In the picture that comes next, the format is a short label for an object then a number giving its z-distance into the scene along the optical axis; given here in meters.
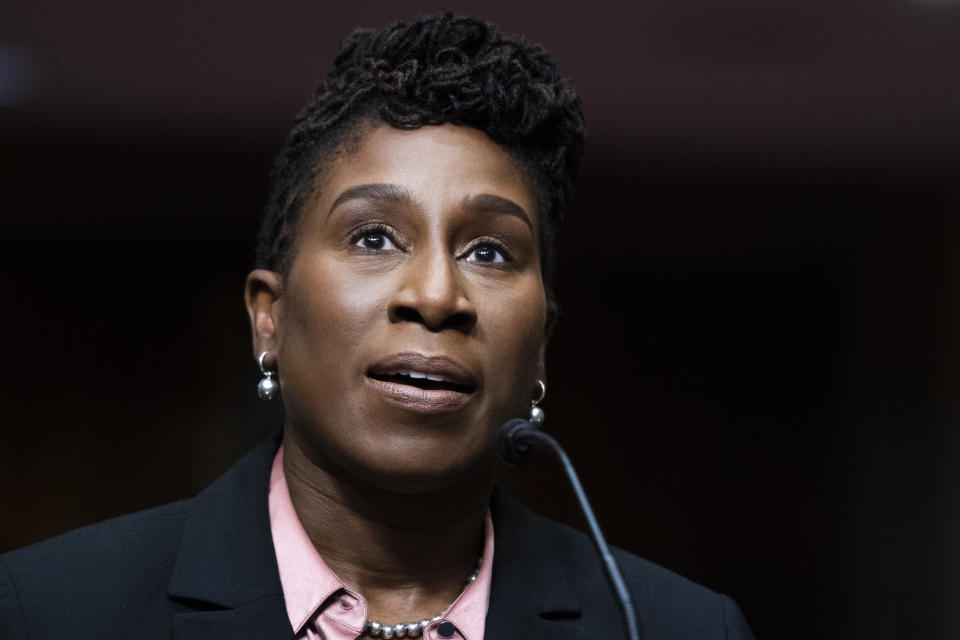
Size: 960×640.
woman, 3.86
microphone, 3.76
